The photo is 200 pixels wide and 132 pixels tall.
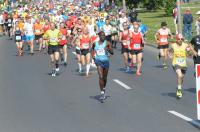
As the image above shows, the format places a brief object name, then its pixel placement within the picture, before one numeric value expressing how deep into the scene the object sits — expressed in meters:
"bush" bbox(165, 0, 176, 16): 56.72
